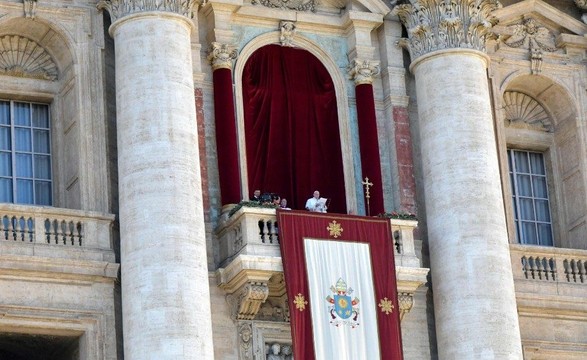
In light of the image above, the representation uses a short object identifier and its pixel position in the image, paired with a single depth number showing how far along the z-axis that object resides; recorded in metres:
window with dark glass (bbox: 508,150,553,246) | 42.19
